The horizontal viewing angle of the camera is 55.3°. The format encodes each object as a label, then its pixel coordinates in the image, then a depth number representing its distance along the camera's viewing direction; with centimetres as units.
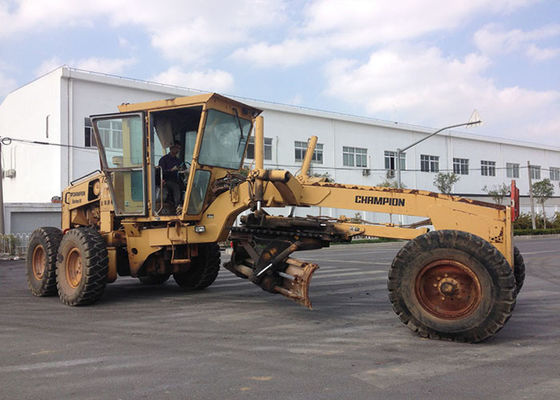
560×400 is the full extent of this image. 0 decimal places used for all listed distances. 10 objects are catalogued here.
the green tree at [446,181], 4488
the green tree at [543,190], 5173
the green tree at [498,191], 4854
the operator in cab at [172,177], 905
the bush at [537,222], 4803
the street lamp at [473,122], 2538
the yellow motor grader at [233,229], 615
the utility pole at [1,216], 2394
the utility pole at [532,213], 4584
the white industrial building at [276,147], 3019
